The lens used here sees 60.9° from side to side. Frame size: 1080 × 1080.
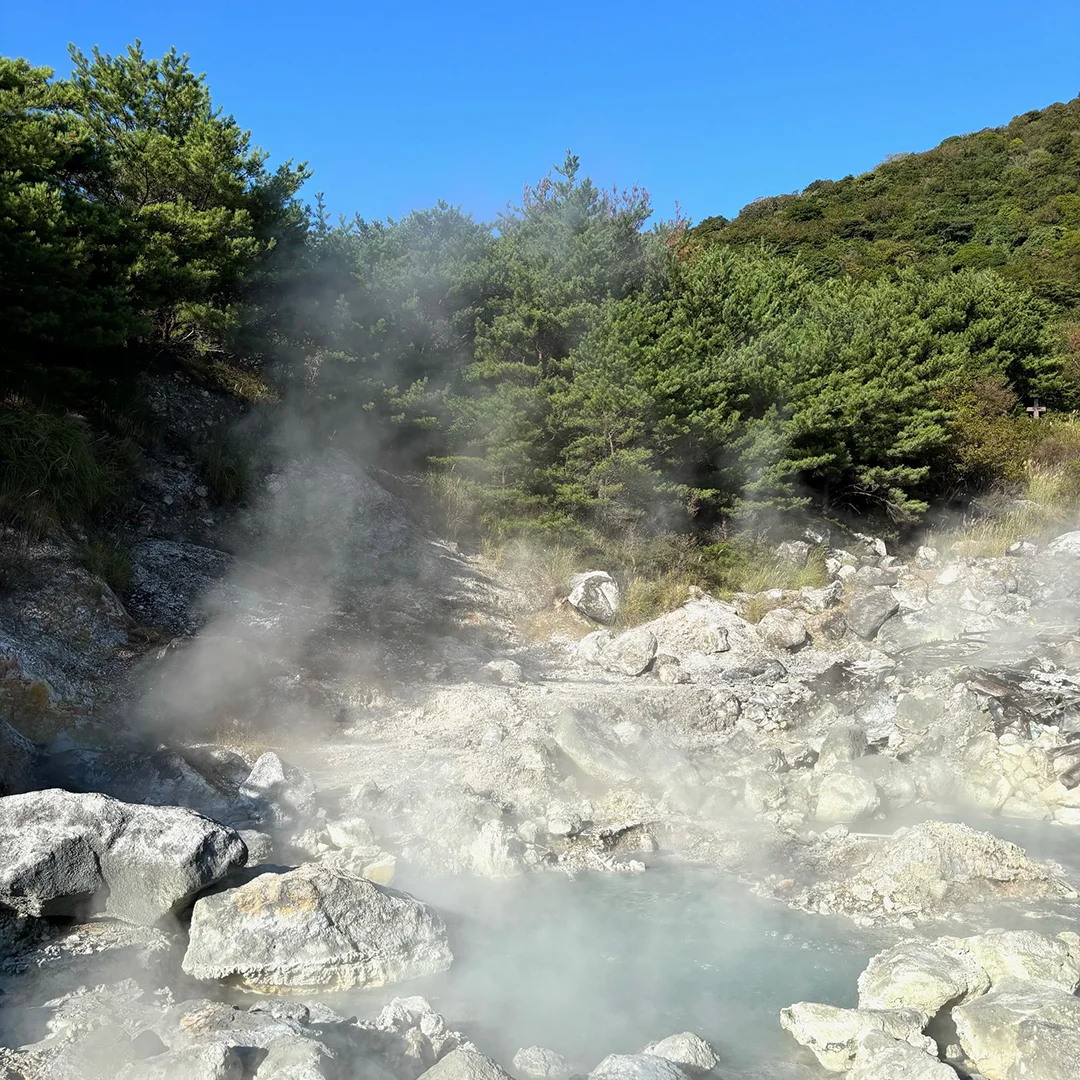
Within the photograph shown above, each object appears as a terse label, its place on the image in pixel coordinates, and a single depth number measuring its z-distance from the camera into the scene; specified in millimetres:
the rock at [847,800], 7224
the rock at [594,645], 10539
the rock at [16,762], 5988
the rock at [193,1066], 3705
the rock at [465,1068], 3861
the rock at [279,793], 6777
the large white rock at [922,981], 4625
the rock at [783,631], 11078
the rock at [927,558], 14266
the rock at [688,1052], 4234
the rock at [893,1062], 3936
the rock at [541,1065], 4176
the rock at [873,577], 13165
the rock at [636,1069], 3959
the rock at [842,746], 7953
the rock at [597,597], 11453
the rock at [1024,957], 4746
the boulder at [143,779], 6535
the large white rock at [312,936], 4789
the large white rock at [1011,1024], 4180
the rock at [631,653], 10203
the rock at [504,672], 9656
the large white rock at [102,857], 4914
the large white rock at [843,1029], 4316
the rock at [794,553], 13391
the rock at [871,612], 11617
